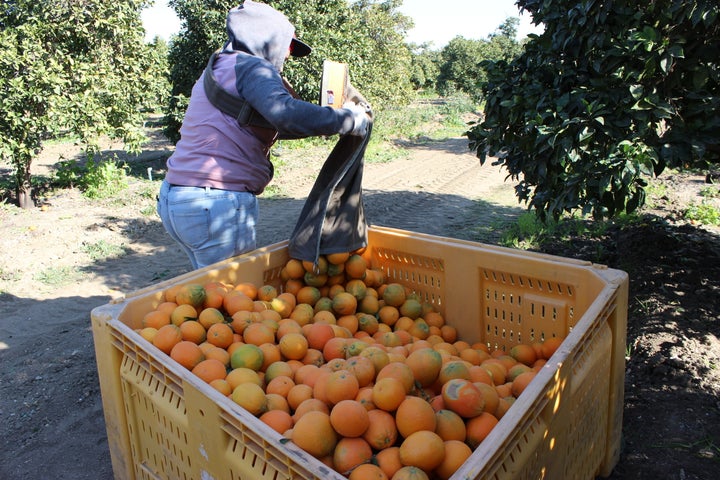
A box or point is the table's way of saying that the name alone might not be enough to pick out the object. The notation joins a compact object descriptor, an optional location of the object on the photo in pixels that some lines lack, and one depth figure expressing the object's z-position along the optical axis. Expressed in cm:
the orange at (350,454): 157
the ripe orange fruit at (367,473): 145
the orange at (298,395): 192
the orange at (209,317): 241
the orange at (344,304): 287
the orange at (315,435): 157
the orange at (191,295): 246
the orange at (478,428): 169
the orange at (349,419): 161
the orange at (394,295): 304
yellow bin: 153
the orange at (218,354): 217
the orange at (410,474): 142
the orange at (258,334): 233
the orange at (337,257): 296
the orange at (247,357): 218
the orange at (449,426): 167
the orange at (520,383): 209
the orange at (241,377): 200
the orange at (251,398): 184
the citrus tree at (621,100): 270
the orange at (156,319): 231
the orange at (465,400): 173
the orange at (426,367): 202
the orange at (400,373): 182
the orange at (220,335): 231
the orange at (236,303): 253
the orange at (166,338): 213
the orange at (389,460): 153
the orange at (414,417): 163
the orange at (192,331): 227
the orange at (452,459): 154
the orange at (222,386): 194
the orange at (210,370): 199
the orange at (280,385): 199
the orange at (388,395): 170
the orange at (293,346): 229
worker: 254
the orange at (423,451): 151
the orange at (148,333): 218
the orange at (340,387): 176
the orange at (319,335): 242
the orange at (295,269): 300
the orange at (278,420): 173
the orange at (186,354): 206
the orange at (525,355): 256
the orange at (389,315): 298
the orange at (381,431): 163
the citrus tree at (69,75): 774
